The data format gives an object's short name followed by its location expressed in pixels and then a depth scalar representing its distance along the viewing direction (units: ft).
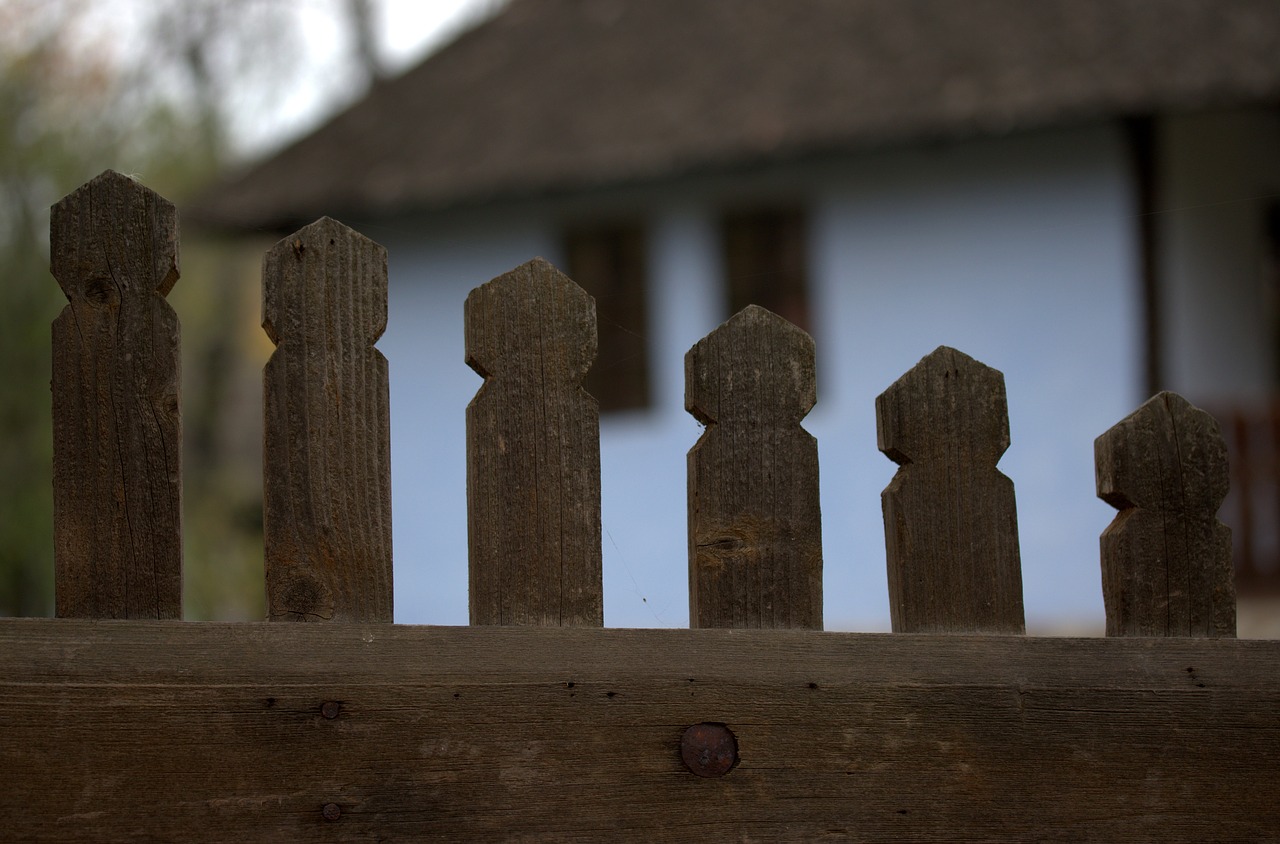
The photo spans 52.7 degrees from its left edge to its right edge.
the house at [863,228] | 25.96
